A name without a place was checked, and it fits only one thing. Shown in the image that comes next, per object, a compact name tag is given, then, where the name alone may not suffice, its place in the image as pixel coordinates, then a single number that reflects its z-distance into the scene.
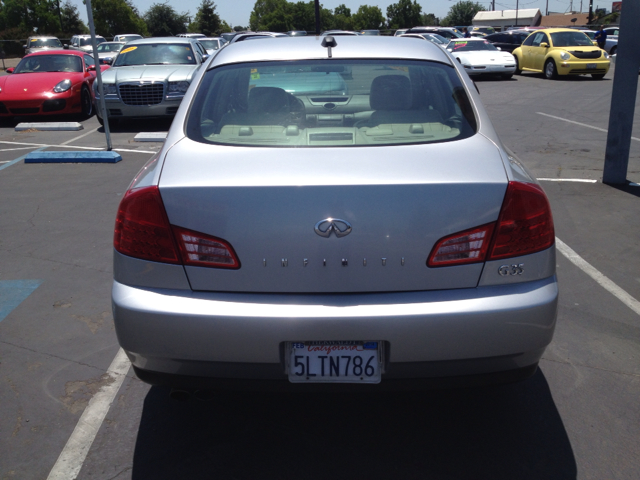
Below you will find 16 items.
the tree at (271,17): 111.50
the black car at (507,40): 29.31
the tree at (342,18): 114.75
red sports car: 13.12
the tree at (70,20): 66.36
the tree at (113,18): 64.69
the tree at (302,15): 115.25
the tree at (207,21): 88.81
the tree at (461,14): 113.50
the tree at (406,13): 113.50
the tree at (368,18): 121.47
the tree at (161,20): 78.44
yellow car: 20.98
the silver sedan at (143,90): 11.75
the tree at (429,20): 116.69
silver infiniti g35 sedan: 2.35
